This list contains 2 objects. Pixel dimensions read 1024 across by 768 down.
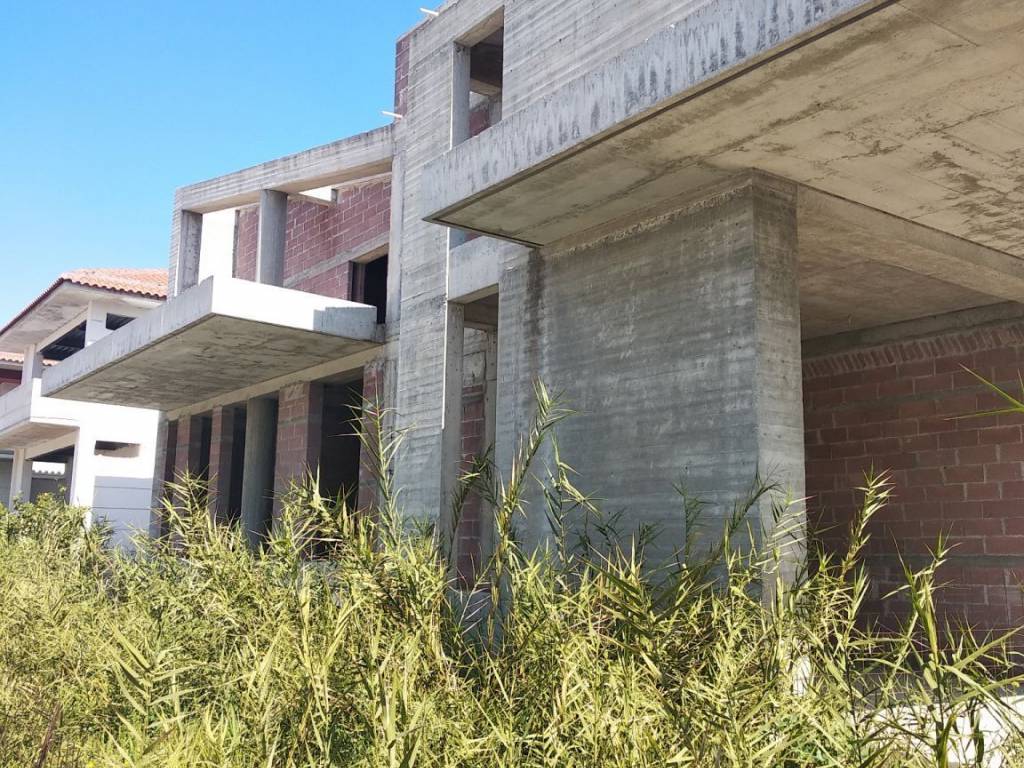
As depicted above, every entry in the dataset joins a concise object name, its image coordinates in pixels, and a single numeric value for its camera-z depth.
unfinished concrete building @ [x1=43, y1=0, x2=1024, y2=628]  4.80
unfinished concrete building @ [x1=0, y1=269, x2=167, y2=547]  18.50
